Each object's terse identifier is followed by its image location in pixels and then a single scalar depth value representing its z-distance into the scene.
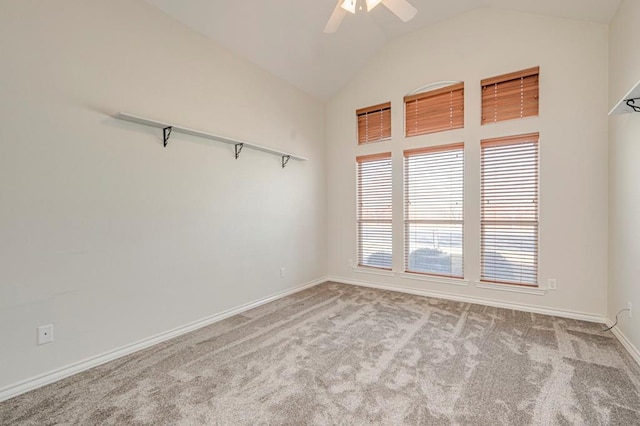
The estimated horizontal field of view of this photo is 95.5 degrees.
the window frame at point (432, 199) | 3.89
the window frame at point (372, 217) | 4.49
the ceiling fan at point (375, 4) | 2.29
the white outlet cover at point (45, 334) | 2.08
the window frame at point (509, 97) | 3.39
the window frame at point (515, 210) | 3.40
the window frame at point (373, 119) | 4.48
